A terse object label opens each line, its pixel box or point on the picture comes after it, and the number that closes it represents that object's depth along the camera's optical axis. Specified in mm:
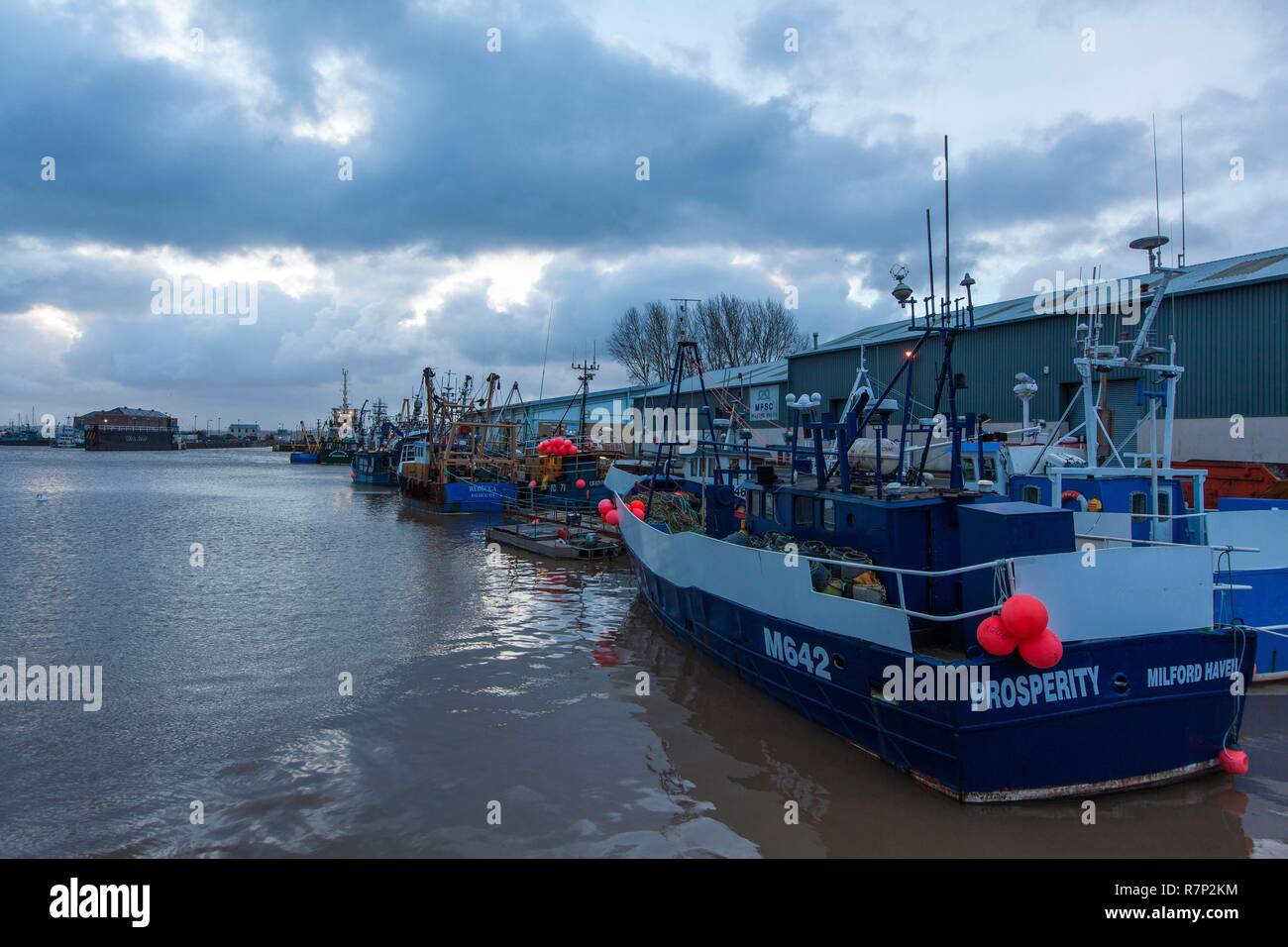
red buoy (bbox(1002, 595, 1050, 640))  6902
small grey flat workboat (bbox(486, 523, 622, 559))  25328
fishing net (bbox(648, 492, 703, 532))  17156
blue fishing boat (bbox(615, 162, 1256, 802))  7418
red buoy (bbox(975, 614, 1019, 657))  7055
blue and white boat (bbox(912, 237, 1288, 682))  11555
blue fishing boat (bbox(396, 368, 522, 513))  42625
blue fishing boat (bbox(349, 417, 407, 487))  68125
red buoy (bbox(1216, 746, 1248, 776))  8148
